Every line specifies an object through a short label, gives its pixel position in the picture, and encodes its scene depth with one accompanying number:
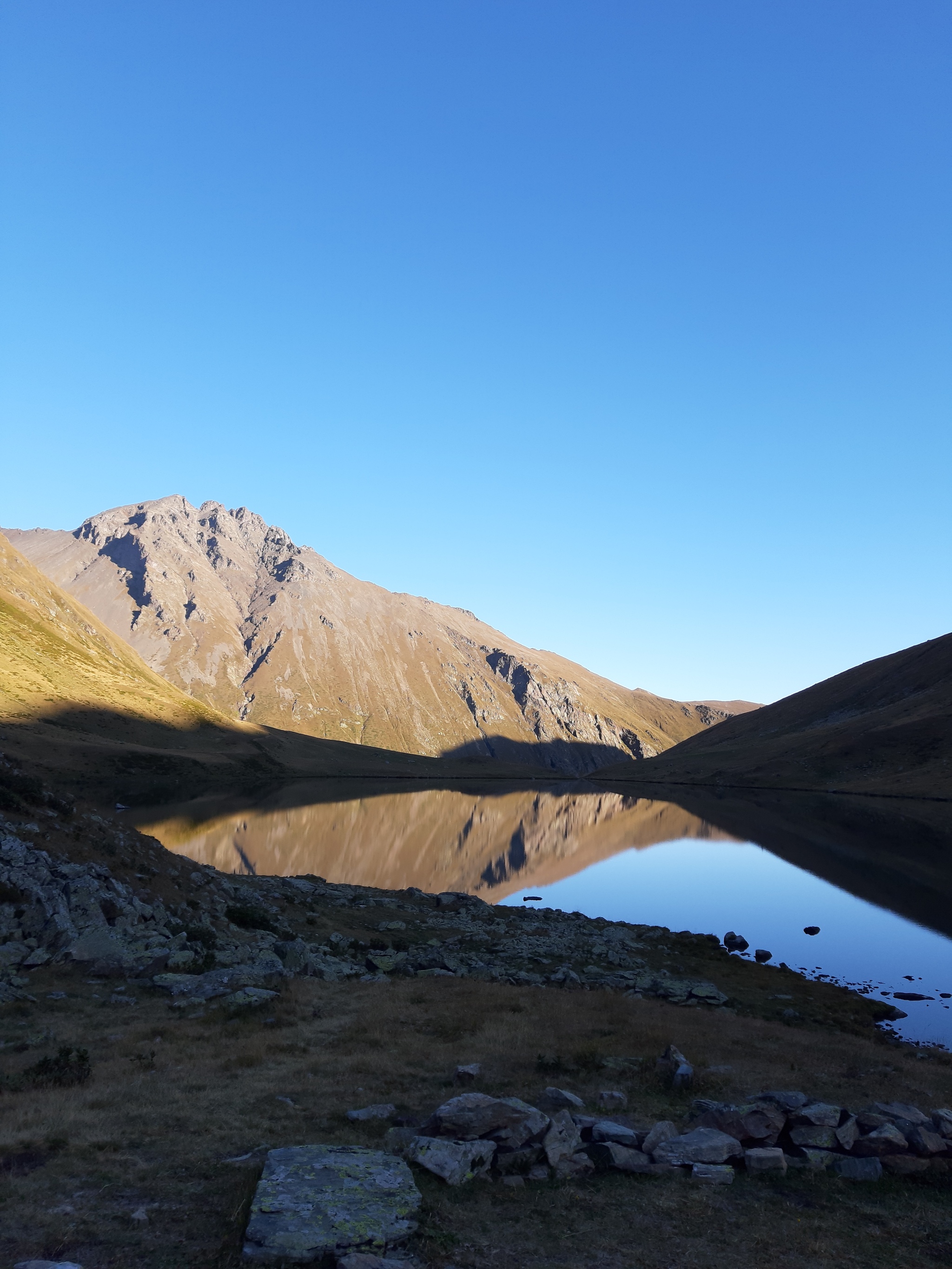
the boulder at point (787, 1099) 15.55
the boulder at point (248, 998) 23.67
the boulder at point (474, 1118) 13.61
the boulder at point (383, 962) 33.78
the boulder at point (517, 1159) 12.97
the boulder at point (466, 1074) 17.75
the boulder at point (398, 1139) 13.53
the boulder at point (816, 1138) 14.20
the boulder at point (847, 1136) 14.15
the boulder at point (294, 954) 30.75
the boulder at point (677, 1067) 17.80
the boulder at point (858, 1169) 13.45
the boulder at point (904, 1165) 13.61
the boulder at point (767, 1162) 13.43
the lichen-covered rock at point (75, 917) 27.16
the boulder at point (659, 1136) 13.73
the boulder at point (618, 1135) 13.88
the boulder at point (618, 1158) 13.20
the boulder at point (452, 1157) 12.39
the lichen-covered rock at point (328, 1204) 9.80
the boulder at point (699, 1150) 13.42
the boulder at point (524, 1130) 13.41
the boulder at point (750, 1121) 14.34
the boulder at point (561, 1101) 15.84
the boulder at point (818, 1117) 14.66
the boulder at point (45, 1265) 8.84
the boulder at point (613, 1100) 16.25
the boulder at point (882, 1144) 14.02
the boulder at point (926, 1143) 13.94
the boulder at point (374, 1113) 14.95
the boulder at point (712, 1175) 13.02
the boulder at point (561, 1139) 13.20
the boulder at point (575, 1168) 12.96
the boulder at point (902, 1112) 15.09
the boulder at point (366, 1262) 9.41
